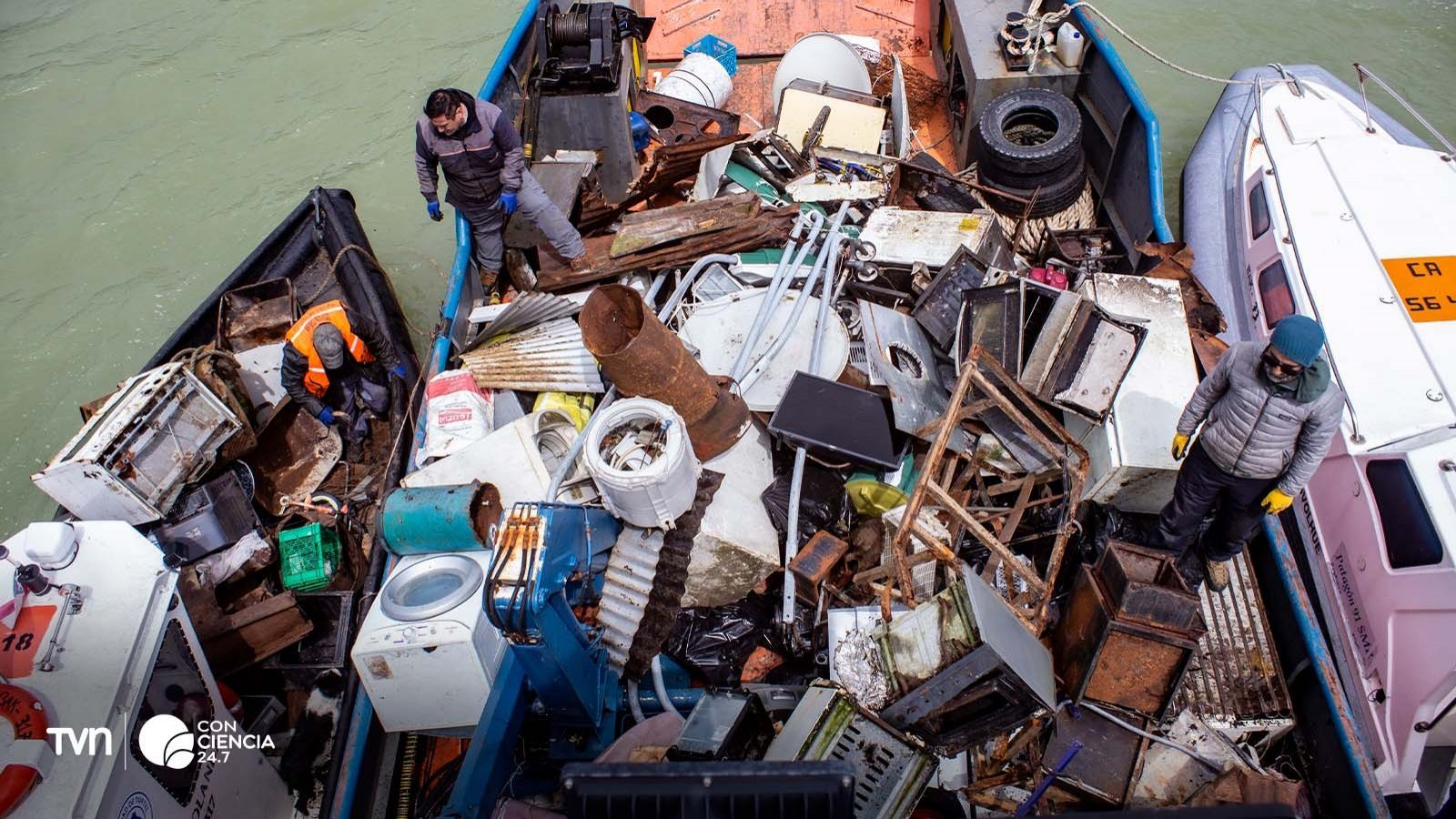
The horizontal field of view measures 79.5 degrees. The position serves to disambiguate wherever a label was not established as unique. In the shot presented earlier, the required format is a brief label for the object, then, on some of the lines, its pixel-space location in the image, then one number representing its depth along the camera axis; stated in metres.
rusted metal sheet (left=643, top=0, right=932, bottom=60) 8.84
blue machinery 3.43
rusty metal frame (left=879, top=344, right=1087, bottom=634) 3.98
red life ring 3.20
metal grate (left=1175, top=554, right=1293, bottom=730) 4.44
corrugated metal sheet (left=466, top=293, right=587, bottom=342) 5.66
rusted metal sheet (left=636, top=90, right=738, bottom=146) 7.84
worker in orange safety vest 6.06
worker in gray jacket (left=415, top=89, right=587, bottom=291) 5.82
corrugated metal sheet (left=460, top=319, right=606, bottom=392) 5.37
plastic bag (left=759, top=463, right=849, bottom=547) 4.85
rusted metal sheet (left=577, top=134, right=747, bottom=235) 7.18
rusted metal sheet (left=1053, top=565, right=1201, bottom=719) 3.79
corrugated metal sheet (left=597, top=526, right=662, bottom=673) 4.36
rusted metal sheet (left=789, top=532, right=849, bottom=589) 4.48
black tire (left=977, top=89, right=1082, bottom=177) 6.30
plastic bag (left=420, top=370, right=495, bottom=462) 5.17
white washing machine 3.81
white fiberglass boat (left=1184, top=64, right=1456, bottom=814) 4.49
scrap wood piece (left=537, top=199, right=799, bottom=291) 6.01
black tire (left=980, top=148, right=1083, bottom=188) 6.43
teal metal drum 4.50
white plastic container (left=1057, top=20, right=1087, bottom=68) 6.78
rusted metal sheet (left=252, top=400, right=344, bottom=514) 6.38
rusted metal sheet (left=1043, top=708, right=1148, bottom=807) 3.79
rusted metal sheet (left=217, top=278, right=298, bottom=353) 7.12
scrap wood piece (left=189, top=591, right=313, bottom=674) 5.24
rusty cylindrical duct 4.54
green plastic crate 5.71
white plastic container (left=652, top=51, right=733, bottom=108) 8.06
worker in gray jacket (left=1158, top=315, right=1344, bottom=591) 4.00
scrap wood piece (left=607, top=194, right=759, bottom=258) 6.11
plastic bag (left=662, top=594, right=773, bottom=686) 4.57
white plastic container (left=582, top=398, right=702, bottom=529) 4.08
